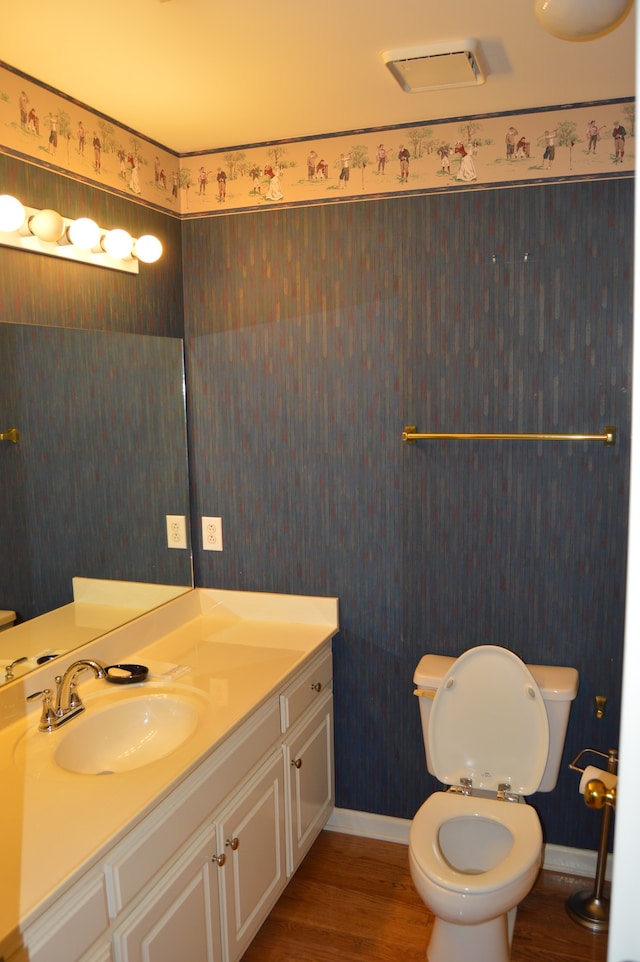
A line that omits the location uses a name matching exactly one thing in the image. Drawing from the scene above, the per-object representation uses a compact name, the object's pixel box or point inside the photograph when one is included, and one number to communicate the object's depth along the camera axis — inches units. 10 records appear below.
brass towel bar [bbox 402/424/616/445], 88.4
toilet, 79.9
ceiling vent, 73.2
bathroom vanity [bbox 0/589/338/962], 53.6
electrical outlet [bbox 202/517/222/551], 109.0
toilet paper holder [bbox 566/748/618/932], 89.0
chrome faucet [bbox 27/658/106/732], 73.3
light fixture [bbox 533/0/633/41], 56.4
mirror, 77.8
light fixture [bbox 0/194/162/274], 72.7
